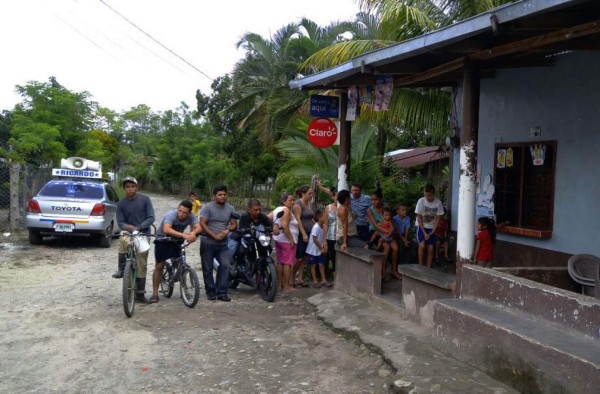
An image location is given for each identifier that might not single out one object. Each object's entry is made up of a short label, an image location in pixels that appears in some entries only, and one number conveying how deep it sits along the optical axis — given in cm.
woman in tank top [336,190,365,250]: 841
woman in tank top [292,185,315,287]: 907
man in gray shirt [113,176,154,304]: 788
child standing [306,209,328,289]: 905
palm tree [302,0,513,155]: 979
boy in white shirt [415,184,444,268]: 896
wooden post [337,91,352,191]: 890
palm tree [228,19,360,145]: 2048
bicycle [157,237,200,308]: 774
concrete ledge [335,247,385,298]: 756
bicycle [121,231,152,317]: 712
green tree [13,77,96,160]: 1805
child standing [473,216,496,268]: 727
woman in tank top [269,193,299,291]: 877
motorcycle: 837
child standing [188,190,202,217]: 1363
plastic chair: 578
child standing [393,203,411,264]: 926
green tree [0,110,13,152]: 2361
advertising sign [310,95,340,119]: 891
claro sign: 915
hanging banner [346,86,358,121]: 861
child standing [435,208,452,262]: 927
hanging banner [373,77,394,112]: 797
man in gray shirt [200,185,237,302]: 802
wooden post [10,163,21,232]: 1449
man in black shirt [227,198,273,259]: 857
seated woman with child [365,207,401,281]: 892
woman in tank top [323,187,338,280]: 897
